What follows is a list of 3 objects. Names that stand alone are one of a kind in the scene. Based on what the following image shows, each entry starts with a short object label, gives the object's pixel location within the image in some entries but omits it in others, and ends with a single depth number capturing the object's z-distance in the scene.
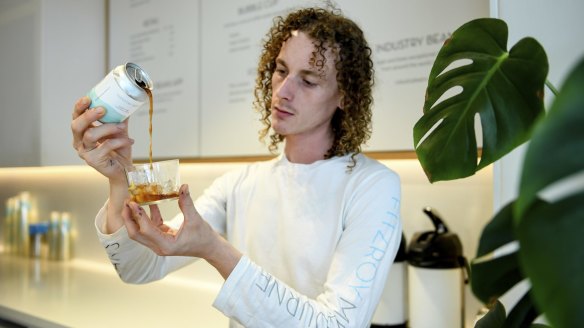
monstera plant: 0.27
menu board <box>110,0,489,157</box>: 1.39
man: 0.84
